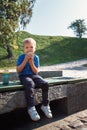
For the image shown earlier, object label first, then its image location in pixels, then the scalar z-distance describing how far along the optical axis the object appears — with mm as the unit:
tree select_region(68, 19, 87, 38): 58500
